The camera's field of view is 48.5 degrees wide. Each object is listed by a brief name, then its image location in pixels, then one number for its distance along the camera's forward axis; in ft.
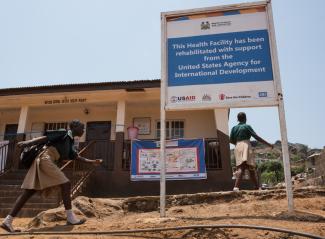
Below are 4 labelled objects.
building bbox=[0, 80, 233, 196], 35.55
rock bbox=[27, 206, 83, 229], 17.69
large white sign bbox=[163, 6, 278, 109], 17.15
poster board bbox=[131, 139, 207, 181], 33.30
